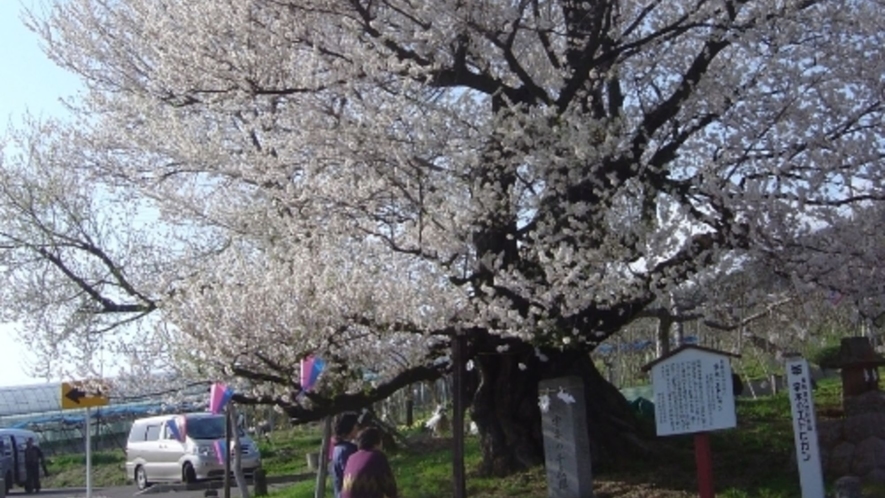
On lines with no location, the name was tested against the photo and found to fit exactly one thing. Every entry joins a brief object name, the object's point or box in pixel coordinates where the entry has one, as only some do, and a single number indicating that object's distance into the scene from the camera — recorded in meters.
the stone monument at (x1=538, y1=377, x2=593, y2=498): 10.64
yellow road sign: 14.59
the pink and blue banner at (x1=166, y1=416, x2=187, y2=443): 25.69
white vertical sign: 9.12
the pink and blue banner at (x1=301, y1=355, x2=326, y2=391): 10.50
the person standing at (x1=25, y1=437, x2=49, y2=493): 28.66
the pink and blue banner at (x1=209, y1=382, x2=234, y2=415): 11.76
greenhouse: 38.56
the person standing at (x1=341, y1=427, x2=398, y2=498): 7.62
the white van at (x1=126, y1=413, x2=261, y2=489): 25.23
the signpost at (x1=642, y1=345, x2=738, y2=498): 8.95
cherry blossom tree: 9.93
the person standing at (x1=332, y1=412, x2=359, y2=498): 8.57
